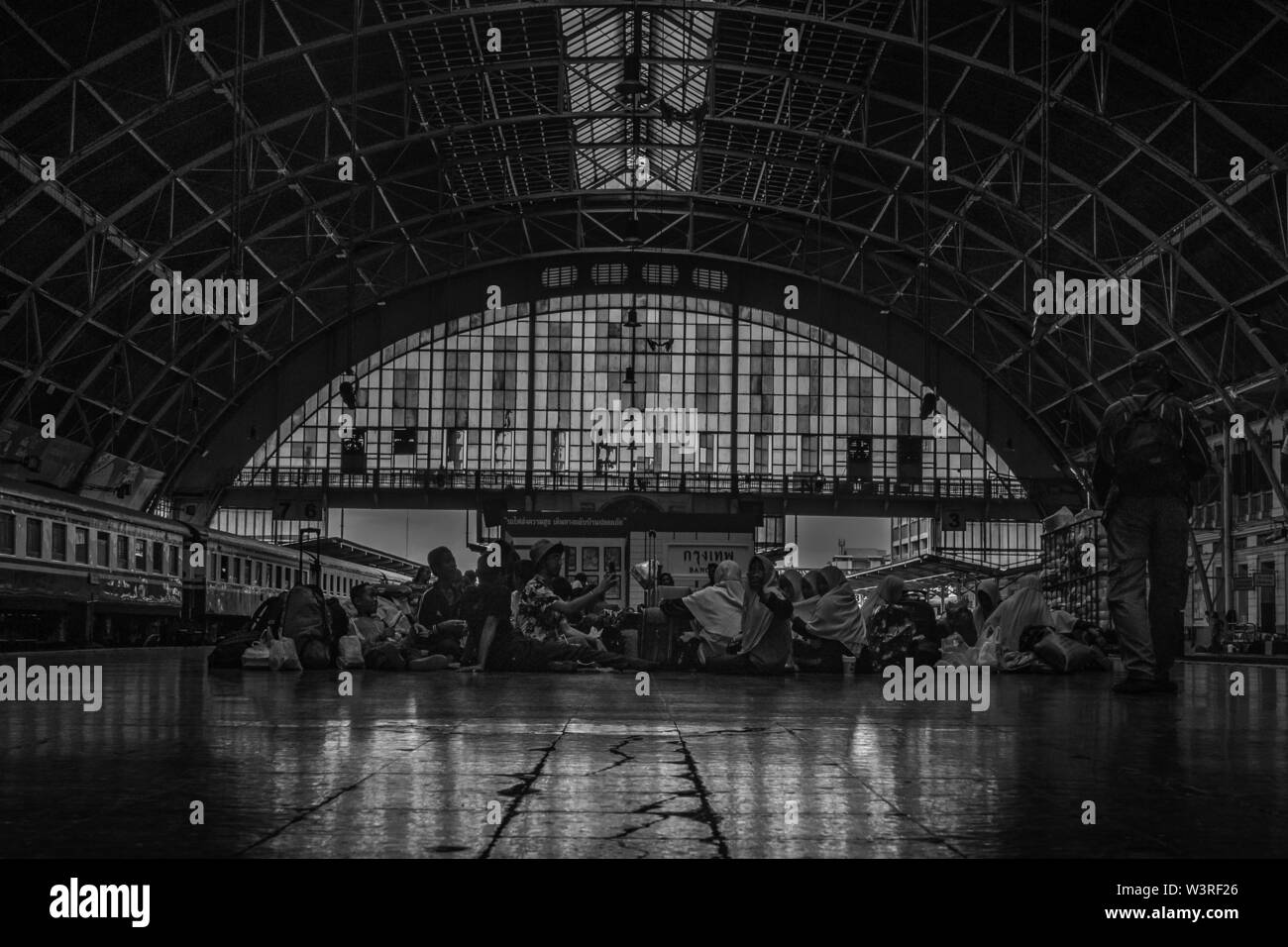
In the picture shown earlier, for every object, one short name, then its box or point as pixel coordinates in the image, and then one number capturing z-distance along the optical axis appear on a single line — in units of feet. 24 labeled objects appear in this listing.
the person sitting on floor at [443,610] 55.26
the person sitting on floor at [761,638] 47.91
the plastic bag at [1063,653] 48.96
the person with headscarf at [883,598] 50.57
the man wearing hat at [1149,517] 31.35
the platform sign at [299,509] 96.43
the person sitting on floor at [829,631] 51.57
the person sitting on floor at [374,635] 50.83
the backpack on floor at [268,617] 49.62
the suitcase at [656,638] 56.85
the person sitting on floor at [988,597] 59.52
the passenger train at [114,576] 75.20
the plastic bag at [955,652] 52.30
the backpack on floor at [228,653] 48.96
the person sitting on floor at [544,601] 51.21
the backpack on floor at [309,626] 49.01
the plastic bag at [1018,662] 49.93
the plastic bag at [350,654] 50.67
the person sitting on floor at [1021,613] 51.42
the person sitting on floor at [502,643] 49.80
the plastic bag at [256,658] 48.57
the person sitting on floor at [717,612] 51.78
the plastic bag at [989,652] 51.52
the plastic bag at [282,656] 47.26
